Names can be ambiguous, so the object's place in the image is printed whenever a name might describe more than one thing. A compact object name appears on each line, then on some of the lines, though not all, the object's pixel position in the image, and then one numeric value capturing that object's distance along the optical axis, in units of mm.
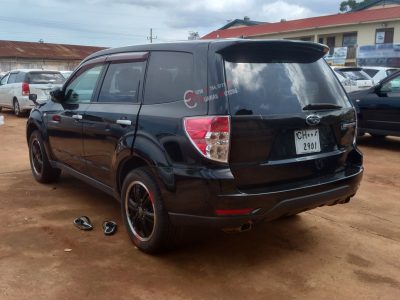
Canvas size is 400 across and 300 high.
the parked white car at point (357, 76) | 15771
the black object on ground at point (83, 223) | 4363
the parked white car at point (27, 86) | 13719
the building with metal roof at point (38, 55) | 36875
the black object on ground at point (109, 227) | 4235
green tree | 58675
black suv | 3143
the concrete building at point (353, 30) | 31078
